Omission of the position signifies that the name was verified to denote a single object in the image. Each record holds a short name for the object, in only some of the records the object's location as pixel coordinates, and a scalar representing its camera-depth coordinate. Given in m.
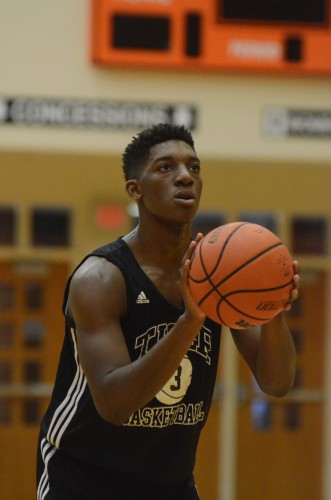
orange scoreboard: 15.54
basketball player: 6.77
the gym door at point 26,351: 19.16
